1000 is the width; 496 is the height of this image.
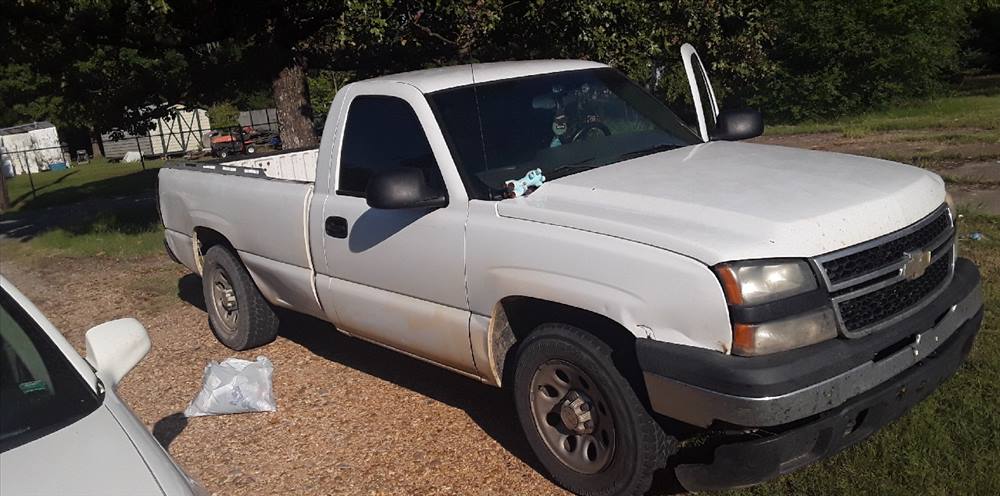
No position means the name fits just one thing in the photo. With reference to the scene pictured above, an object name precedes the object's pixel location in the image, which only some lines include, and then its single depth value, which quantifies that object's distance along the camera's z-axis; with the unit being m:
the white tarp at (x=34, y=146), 45.84
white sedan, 2.42
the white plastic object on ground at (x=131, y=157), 45.47
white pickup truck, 3.31
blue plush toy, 4.20
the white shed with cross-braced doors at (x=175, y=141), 51.31
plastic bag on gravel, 5.55
